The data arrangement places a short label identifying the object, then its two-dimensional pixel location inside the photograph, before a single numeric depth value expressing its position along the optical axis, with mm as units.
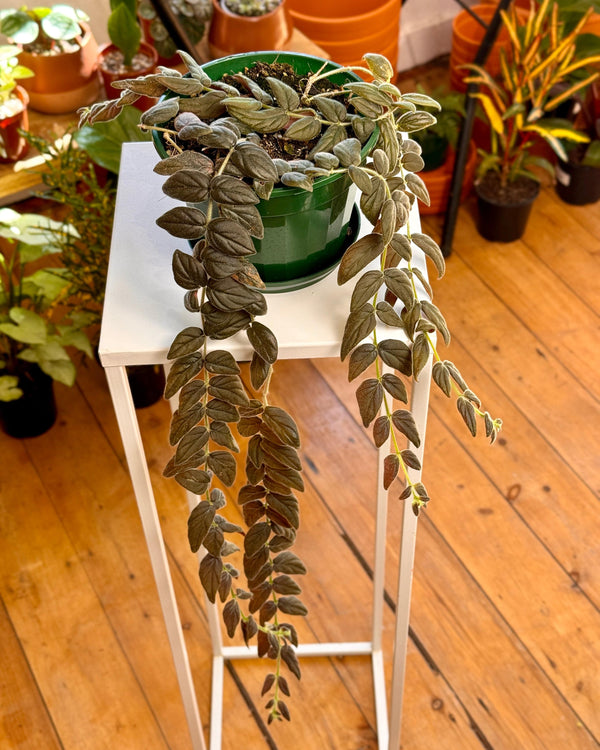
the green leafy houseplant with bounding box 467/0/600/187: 2041
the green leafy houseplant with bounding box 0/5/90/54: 1819
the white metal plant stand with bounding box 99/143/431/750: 913
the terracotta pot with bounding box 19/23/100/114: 1894
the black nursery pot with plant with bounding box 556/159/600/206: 2303
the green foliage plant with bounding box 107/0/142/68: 1792
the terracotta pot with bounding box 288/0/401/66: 2156
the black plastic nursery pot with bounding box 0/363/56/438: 1842
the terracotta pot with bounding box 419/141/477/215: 2299
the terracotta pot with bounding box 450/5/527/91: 2371
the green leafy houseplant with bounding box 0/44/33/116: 1741
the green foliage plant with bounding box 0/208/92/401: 1706
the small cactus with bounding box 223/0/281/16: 1855
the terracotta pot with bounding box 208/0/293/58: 1834
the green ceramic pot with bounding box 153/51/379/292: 861
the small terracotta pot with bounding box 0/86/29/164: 1859
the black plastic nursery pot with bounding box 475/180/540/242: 2234
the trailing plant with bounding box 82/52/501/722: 817
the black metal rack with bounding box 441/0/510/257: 2063
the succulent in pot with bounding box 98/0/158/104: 1803
